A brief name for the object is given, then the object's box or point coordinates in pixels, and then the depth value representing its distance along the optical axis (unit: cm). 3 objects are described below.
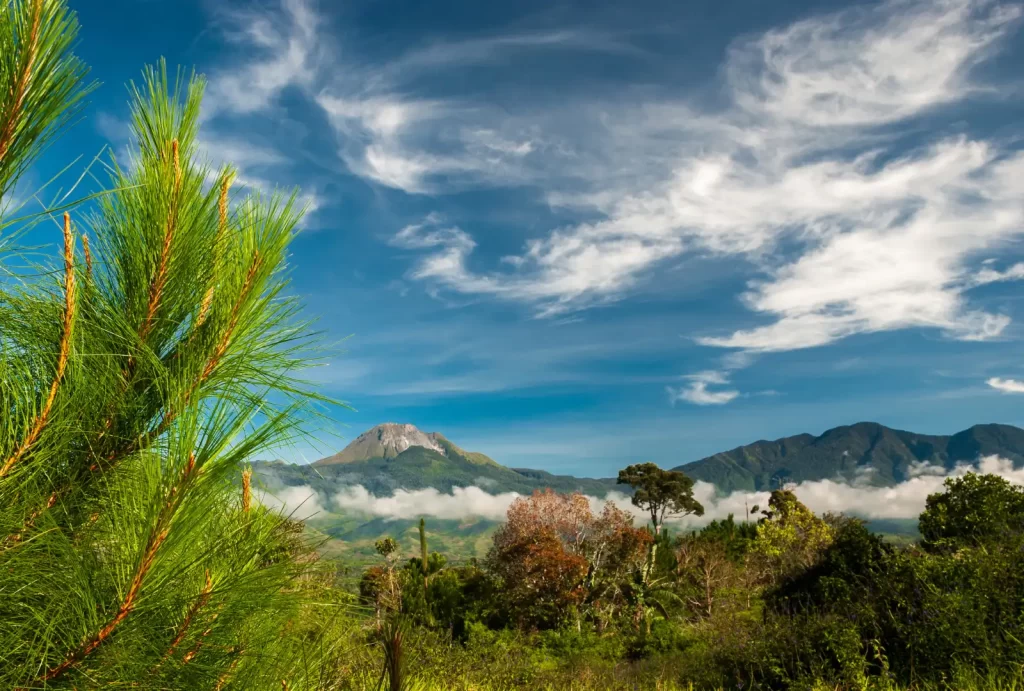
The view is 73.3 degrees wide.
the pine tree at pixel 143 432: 197
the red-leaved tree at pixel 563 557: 1642
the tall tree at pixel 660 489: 3981
